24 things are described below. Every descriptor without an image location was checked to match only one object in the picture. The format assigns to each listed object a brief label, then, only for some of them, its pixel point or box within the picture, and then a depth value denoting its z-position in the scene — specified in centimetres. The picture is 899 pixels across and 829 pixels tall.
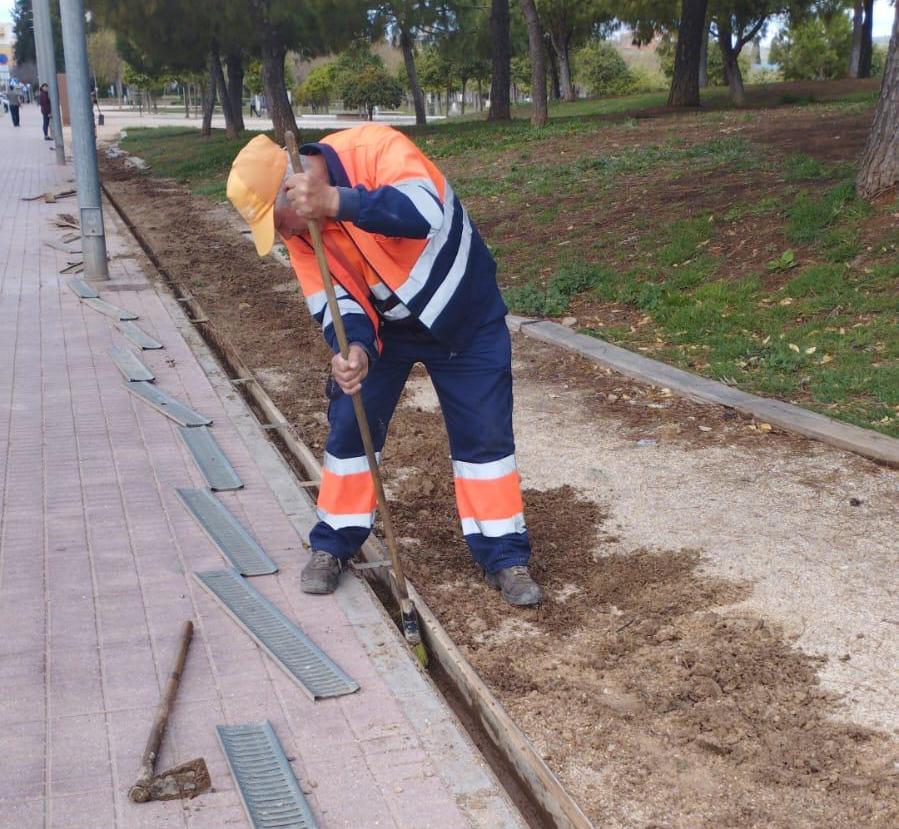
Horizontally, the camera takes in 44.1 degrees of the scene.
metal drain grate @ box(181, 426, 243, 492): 541
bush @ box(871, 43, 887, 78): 4062
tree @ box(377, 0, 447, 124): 2673
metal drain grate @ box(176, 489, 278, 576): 445
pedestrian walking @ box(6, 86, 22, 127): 4638
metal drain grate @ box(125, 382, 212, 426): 638
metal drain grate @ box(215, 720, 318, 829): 288
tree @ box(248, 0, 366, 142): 2284
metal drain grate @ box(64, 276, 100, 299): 1010
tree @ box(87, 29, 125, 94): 5097
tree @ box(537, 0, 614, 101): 3512
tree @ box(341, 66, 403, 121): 5072
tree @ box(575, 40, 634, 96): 5219
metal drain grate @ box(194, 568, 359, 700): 353
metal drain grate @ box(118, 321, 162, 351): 825
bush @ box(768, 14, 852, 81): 4091
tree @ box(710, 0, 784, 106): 2393
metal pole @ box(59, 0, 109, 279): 1031
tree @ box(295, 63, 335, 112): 5638
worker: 349
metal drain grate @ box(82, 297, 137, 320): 922
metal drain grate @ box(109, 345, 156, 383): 732
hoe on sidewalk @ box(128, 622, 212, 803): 297
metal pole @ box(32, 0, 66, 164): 2536
